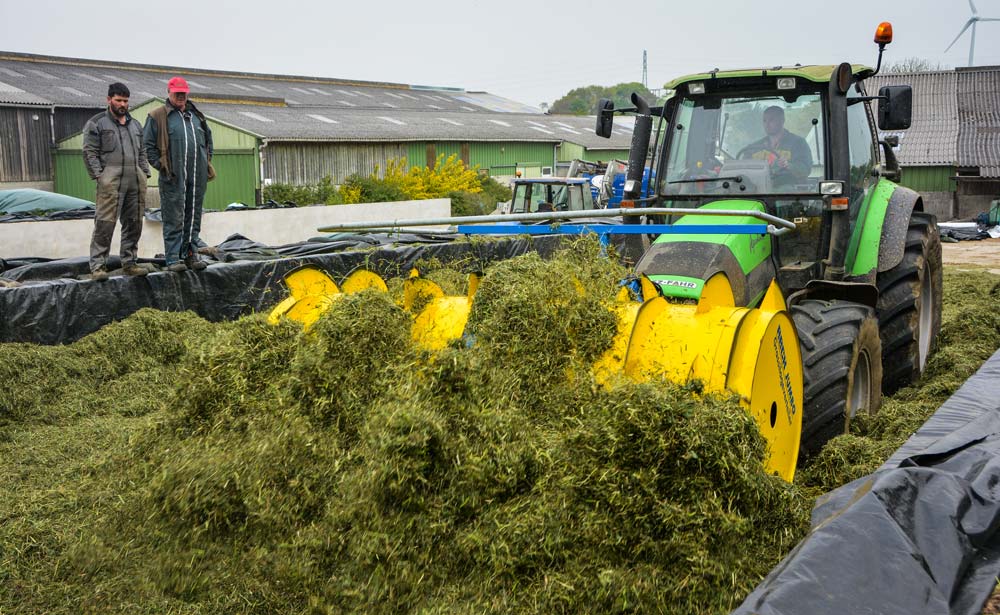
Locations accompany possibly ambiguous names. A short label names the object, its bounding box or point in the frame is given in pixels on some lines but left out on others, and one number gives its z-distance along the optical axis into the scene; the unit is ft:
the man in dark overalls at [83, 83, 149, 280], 25.66
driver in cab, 19.10
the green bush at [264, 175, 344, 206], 84.17
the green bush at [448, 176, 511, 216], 91.25
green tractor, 17.21
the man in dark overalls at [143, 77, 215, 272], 26.22
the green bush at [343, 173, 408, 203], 86.02
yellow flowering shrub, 92.89
